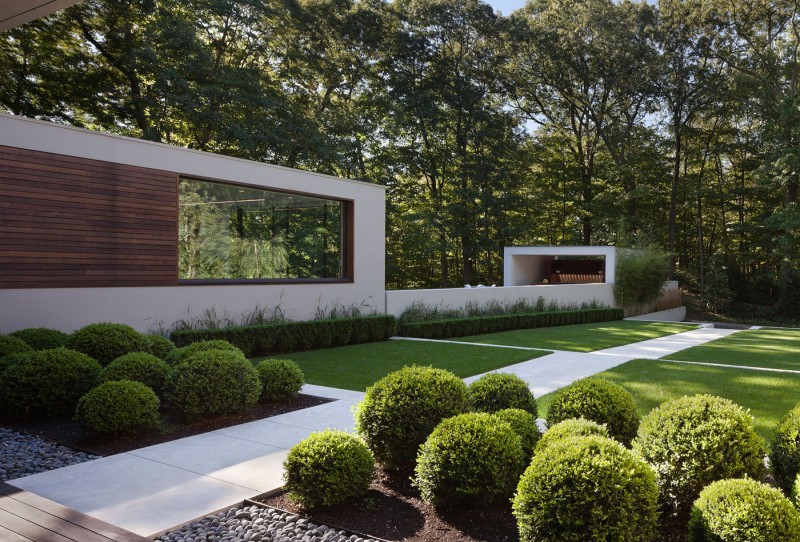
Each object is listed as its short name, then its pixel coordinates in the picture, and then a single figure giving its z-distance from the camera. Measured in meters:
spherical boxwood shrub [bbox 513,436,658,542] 2.39
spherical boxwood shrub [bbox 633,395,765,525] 2.82
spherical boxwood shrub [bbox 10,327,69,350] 6.48
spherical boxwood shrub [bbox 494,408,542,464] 3.42
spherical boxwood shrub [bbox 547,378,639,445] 3.65
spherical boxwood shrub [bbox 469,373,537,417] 4.06
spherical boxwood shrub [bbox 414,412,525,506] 3.00
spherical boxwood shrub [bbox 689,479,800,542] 2.29
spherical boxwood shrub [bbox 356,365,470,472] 3.60
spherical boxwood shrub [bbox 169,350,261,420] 4.98
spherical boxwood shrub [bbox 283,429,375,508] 3.16
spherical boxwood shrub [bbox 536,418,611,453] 2.94
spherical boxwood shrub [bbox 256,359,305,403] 5.84
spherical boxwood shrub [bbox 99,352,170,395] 5.20
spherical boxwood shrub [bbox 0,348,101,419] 5.07
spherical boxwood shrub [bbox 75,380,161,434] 4.48
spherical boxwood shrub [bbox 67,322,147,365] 6.14
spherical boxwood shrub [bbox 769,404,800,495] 2.90
